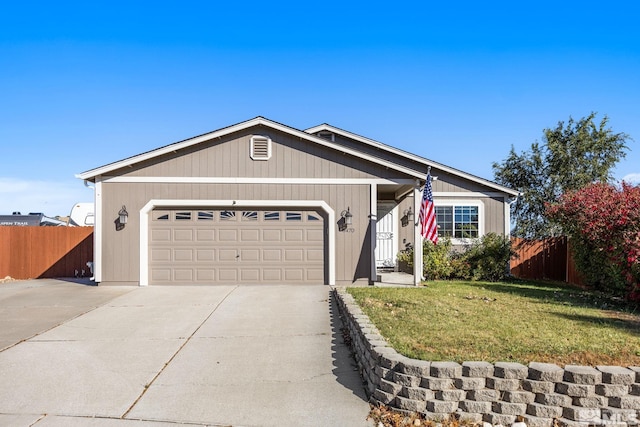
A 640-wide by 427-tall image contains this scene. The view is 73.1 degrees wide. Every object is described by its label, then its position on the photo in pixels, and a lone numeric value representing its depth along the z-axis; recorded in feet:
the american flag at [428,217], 36.68
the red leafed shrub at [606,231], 28.68
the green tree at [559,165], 71.10
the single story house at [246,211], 38.68
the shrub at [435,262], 45.19
